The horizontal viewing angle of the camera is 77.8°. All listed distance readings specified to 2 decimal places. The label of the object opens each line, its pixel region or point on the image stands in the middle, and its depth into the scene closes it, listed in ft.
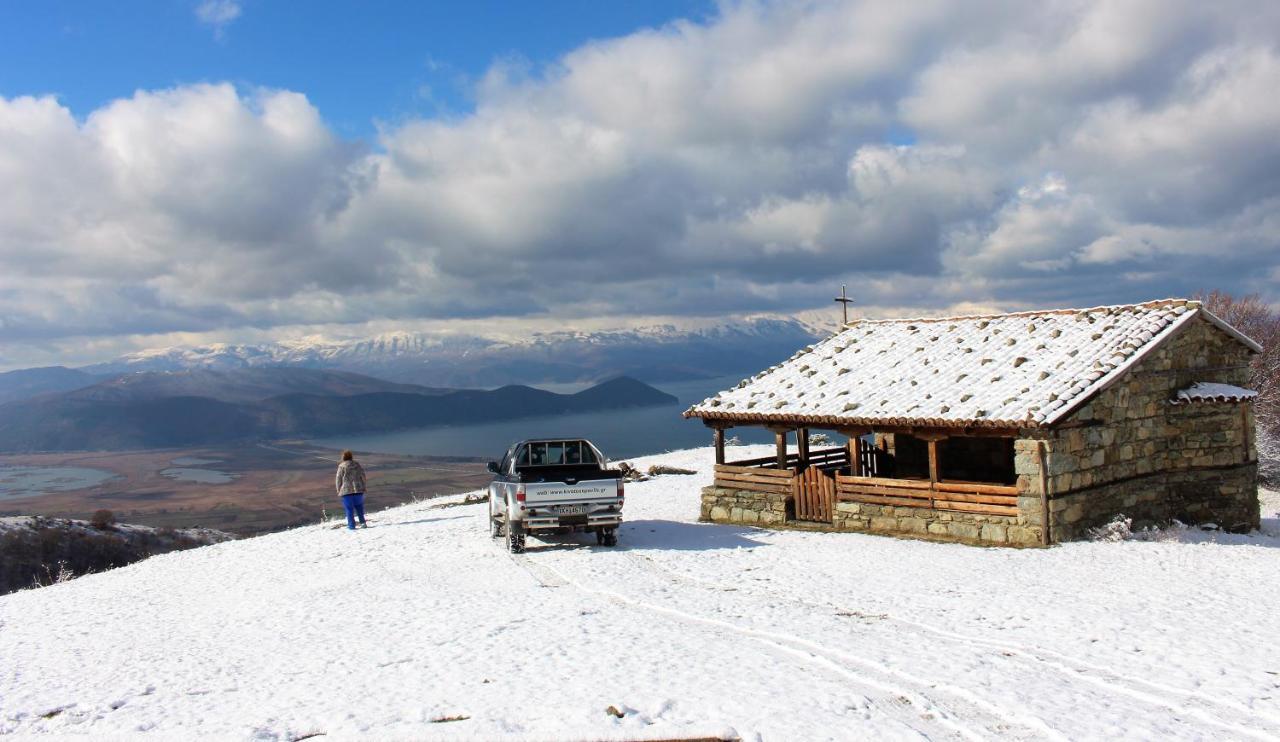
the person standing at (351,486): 69.82
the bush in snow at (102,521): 166.91
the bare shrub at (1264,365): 120.78
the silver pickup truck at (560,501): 52.31
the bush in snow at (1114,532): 53.21
